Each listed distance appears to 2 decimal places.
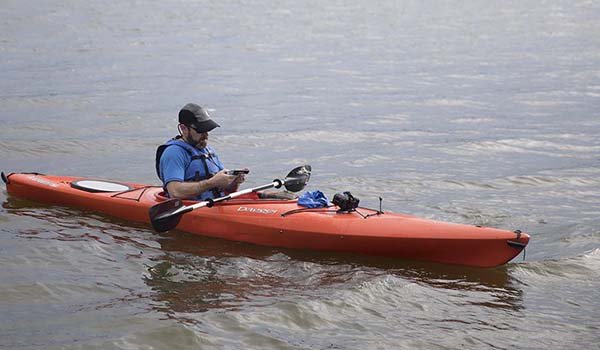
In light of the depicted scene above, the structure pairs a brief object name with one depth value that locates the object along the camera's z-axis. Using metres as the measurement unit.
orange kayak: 14.05
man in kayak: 15.52
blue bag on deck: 15.55
